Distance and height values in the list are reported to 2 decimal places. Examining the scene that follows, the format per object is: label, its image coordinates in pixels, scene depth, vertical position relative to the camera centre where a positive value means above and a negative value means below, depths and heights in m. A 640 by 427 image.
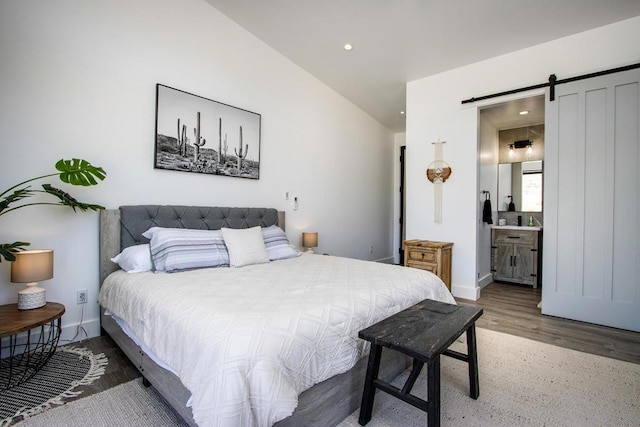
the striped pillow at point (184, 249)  2.36 -0.32
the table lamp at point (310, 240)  4.06 -0.38
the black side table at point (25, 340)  1.73 -0.97
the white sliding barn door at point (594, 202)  2.82 +0.13
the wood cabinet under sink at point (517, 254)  4.54 -0.62
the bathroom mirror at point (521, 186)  4.99 +0.49
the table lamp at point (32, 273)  1.92 -0.42
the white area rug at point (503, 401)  1.54 -1.07
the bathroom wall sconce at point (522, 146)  5.02 +1.17
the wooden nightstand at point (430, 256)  3.63 -0.54
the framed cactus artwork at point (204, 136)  2.88 +0.80
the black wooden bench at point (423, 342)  1.27 -0.58
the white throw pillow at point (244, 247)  2.63 -0.33
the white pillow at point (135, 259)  2.36 -0.40
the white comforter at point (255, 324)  1.07 -0.53
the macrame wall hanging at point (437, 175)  4.09 +0.52
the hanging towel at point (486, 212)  4.57 +0.03
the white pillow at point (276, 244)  3.06 -0.35
